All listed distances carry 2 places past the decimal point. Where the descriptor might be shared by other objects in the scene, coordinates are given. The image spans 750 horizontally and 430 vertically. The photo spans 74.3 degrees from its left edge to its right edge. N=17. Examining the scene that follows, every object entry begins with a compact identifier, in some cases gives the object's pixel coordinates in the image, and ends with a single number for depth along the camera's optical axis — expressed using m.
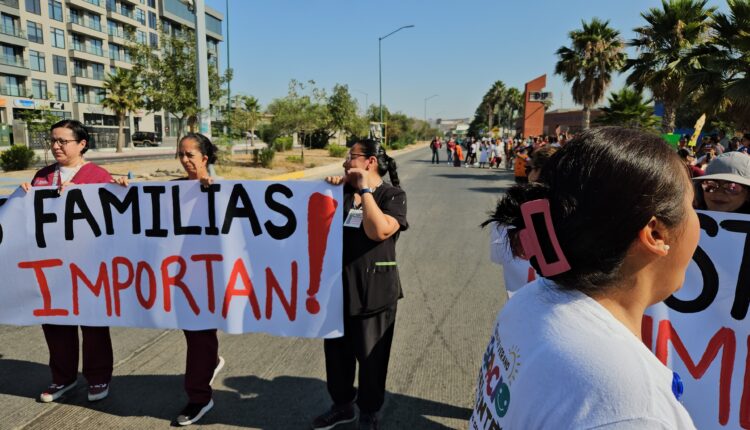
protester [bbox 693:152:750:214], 2.83
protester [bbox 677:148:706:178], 8.10
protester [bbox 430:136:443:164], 30.19
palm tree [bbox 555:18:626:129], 27.27
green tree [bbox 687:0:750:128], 13.17
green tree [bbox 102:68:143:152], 45.31
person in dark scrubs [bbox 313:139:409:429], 2.93
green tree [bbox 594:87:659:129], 35.50
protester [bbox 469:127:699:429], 0.84
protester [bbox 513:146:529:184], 9.01
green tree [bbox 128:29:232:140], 21.27
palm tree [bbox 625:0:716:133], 17.58
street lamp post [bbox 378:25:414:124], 42.31
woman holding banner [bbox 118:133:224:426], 3.15
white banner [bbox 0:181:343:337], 3.16
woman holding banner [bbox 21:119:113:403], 3.39
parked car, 57.34
